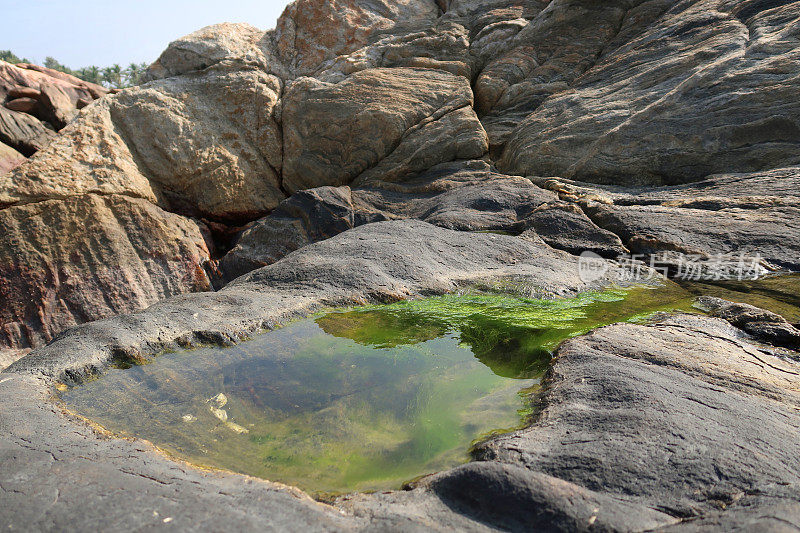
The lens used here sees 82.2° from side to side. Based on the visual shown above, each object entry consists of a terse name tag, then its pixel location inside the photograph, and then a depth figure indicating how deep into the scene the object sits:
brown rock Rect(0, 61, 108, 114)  15.32
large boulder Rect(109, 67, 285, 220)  10.58
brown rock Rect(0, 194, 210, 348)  7.23
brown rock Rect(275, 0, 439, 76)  13.80
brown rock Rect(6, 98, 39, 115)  14.56
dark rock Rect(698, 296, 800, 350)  3.90
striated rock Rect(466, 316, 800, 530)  2.09
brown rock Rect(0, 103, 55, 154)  12.41
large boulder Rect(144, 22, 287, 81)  12.40
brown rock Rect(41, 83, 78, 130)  15.17
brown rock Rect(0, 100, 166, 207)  7.99
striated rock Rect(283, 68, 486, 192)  11.04
